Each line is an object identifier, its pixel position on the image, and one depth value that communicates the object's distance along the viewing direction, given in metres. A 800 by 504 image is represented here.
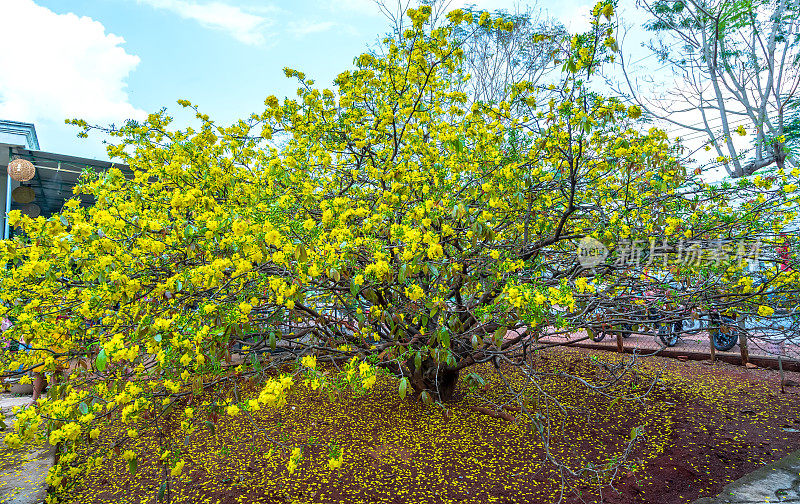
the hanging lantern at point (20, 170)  7.19
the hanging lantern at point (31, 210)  8.59
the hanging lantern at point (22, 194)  8.20
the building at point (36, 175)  7.80
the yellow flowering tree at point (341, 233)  2.28
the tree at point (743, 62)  7.09
